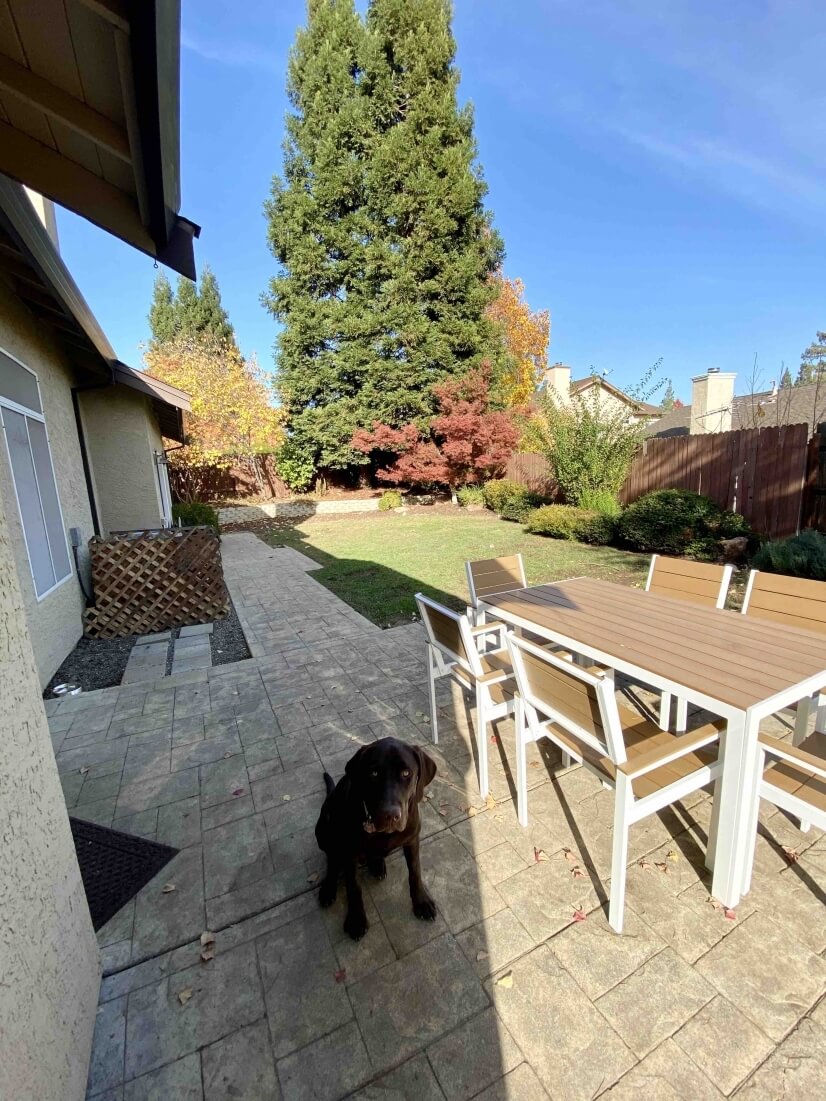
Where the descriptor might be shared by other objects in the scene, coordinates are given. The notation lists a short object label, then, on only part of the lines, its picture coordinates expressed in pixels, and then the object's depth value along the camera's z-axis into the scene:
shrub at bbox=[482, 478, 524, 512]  14.91
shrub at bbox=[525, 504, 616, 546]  9.91
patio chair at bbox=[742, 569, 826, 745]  2.53
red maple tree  16.73
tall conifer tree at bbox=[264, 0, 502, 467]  17.53
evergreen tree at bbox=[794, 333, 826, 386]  31.01
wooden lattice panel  5.71
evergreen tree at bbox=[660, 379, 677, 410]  45.40
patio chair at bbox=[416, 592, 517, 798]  2.51
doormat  2.04
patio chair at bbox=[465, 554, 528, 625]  3.70
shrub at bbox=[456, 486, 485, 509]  17.39
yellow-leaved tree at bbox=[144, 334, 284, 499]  16.55
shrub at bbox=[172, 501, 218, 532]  12.59
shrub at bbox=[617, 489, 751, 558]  8.20
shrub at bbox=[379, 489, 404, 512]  18.34
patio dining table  1.76
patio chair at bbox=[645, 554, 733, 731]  3.02
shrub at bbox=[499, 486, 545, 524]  13.71
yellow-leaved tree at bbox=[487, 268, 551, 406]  21.23
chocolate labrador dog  1.65
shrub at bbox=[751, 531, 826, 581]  5.72
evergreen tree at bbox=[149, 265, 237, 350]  29.56
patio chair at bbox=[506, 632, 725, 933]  1.73
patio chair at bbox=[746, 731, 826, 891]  1.74
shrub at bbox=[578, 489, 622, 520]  10.60
